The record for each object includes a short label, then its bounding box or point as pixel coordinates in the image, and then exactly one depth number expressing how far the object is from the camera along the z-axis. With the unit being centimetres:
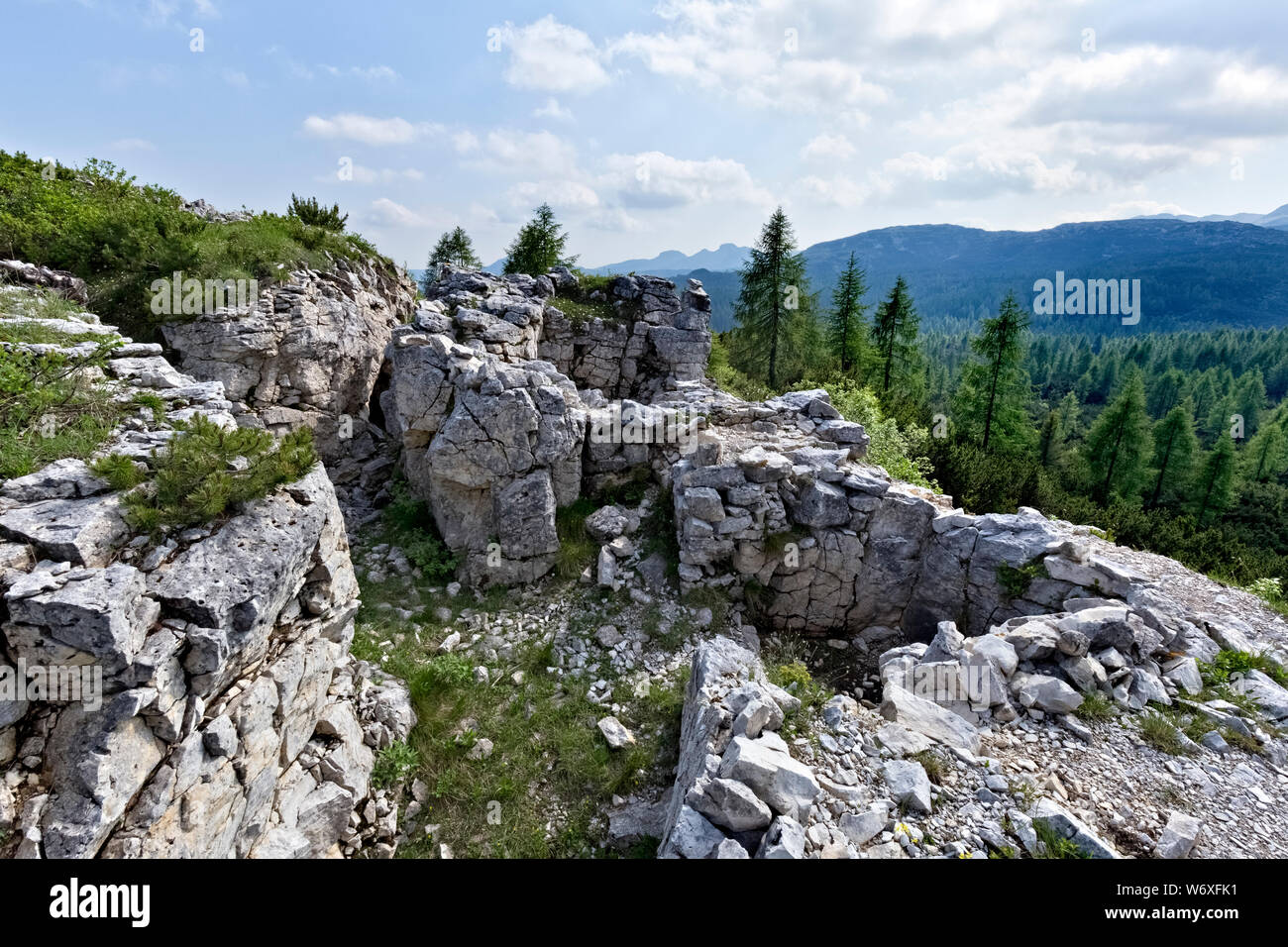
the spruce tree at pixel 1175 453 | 4412
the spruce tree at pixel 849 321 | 3719
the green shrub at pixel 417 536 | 1474
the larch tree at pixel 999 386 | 3366
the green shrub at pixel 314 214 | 2217
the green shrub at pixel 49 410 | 746
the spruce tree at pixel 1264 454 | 5662
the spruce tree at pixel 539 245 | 3183
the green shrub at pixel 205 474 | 738
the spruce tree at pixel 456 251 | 4047
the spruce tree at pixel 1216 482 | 4297
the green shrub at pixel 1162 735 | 825
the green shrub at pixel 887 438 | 1859
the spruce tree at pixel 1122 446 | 4144
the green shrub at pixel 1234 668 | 975
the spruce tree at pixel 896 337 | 3697
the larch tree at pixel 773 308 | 3434
